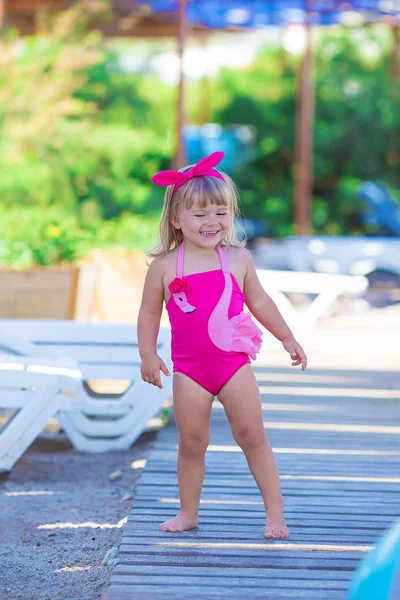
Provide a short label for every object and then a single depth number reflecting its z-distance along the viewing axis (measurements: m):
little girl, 5.36
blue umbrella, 24.93
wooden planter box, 11.17
